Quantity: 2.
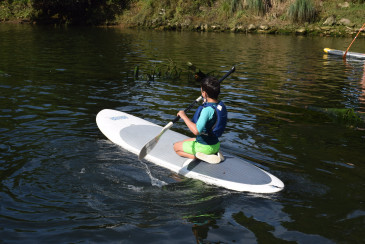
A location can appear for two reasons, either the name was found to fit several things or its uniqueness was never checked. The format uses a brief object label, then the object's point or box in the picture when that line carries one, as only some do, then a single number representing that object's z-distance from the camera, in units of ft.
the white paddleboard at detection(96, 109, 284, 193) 16.61
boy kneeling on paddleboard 16.97
